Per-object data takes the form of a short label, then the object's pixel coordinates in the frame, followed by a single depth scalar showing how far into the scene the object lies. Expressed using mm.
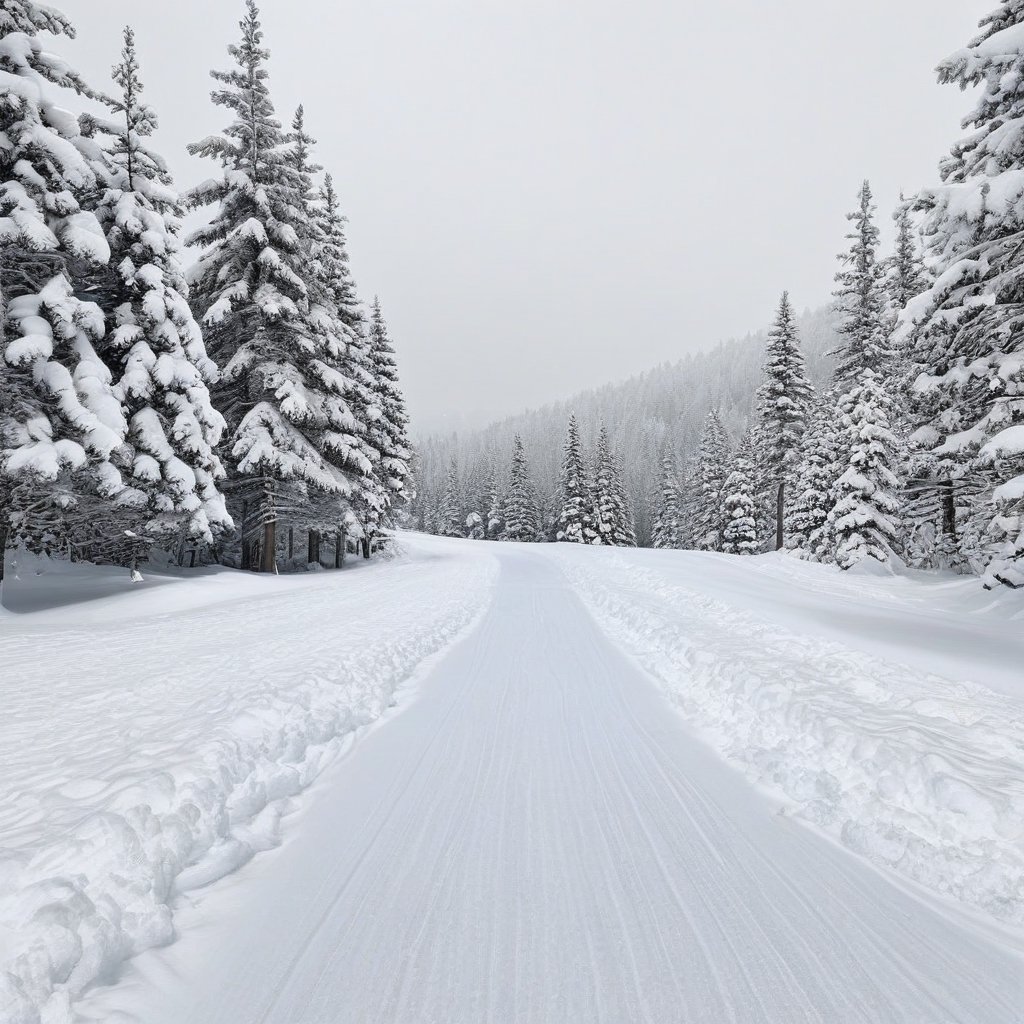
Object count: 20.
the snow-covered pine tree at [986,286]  8758
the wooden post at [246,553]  19828
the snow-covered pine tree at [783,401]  31281
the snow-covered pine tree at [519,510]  58812
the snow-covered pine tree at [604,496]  47469
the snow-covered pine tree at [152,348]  12242
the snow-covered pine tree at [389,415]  26781
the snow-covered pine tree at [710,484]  45697
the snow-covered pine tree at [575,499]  47656
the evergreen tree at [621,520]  49062
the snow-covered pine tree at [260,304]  16312
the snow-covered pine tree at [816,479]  27320
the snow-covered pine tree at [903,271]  22656
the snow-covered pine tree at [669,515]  57219
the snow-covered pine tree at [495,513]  63625
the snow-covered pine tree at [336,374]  18266
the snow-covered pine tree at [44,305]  9945
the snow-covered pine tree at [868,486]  20609
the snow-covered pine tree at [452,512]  74625
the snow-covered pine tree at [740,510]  39562
